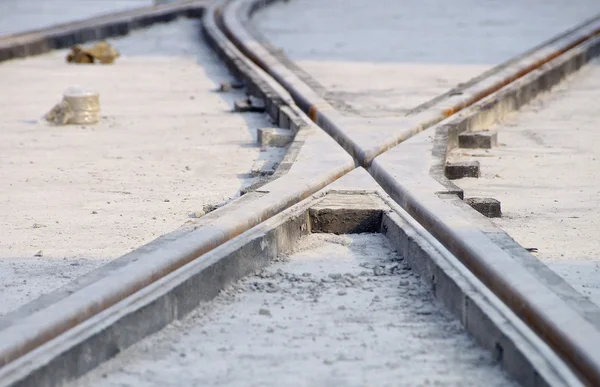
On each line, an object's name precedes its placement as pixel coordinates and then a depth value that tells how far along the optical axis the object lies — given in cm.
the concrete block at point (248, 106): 1500
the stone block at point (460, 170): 1030
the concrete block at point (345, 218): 823
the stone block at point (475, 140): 1191
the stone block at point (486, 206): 872
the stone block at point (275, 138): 1212
